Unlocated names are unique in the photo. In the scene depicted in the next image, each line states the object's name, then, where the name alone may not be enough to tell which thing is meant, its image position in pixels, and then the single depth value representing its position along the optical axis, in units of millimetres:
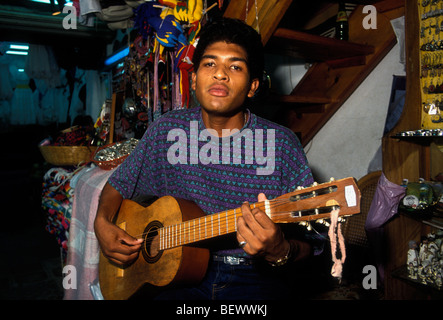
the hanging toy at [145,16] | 2510
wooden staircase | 1995
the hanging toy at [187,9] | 2090
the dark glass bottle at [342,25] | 2676
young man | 1479
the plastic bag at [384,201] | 2049
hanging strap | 885
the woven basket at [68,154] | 3016
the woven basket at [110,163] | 2422
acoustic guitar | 953
